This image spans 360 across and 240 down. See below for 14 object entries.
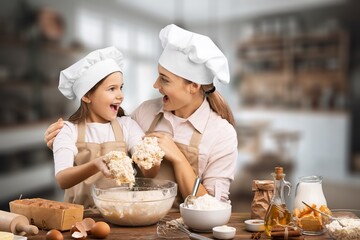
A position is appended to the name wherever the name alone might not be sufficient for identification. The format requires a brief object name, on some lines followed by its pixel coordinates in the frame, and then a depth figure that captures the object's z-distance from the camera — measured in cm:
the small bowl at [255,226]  208
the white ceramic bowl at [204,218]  203
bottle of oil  202
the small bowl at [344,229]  193
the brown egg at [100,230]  197
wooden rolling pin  197
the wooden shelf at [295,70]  588
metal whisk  197
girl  240
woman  243
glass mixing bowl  210
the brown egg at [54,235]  191
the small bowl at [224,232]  196
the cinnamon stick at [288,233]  195
